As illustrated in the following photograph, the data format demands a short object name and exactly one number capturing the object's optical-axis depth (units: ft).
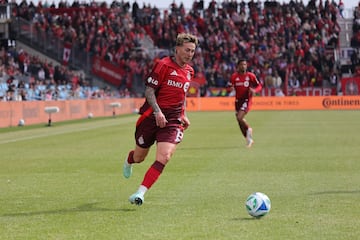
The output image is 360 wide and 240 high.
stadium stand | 177.68
